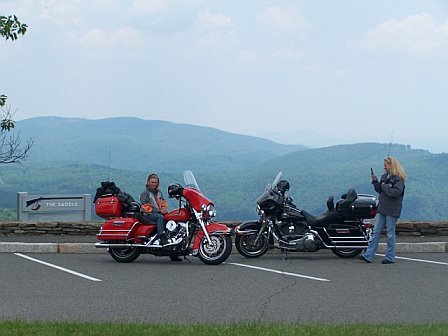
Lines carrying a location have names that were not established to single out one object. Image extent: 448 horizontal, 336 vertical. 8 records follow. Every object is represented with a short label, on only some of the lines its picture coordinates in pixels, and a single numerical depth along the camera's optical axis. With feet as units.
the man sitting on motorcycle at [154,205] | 48.98
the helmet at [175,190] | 49.01
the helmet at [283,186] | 52.29
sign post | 68.13
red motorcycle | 48.19
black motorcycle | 51.39
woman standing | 49.16
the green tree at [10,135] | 61.57
